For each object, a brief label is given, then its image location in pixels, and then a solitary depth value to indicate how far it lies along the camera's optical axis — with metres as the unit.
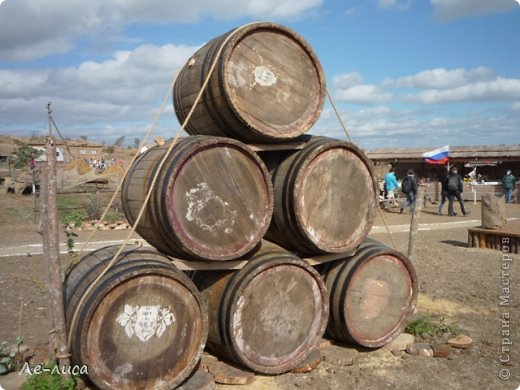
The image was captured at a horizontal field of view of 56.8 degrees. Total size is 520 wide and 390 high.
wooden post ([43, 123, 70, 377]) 3.70
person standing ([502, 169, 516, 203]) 19.70
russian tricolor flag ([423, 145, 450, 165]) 22.80
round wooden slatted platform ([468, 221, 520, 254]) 9.87
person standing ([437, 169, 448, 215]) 16.56
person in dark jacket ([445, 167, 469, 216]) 15.95
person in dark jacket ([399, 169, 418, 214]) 16.08
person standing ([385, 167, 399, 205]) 18.50
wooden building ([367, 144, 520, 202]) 24.40
